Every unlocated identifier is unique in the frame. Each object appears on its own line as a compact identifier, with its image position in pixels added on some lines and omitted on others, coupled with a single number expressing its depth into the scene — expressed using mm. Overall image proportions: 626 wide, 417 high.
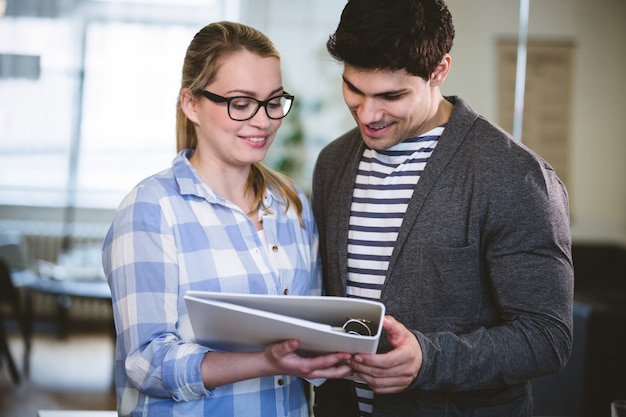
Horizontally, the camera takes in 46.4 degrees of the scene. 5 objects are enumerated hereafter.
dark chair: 5118
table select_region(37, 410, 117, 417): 2039
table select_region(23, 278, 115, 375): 5082
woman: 1462
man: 1562
